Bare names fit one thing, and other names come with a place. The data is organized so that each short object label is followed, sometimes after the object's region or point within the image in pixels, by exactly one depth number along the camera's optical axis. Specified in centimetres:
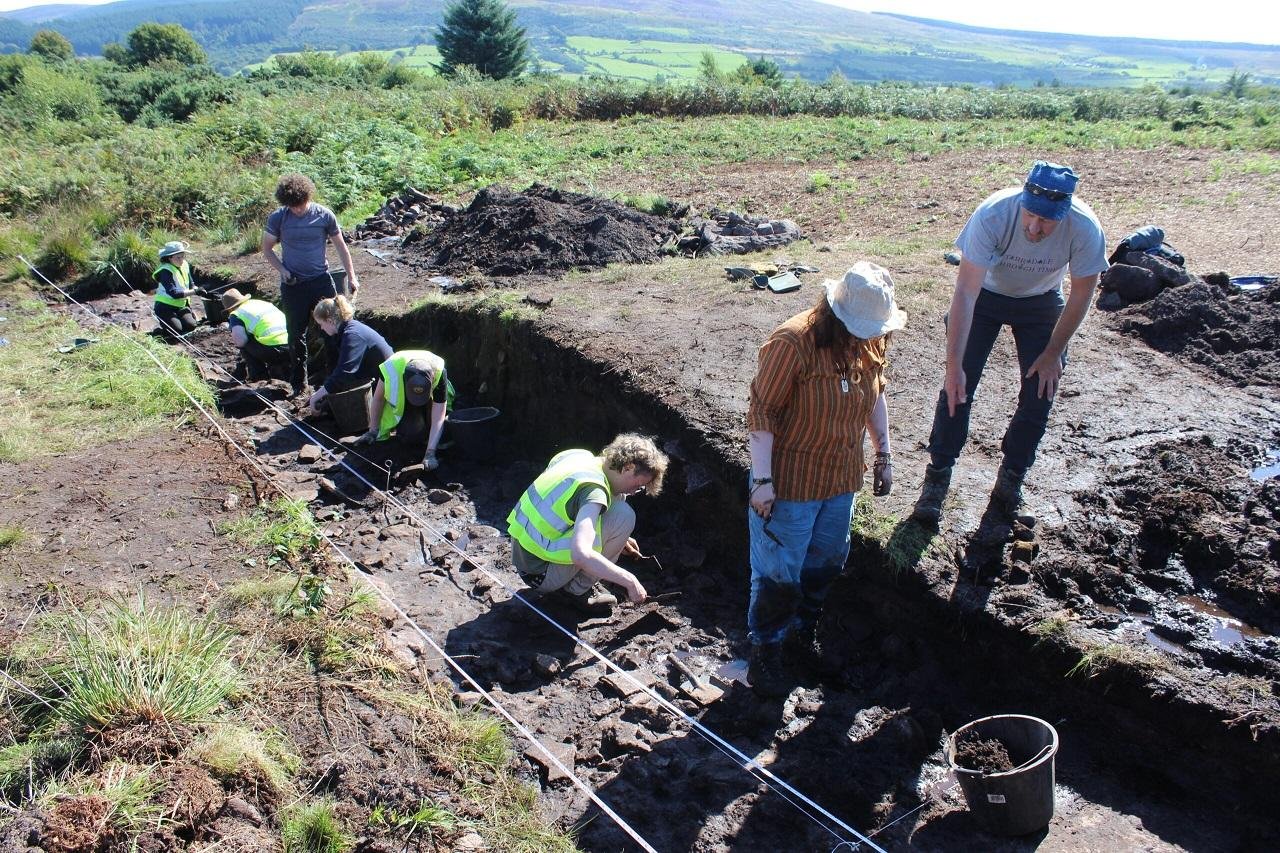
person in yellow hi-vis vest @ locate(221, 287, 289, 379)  878
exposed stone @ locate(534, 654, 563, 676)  482
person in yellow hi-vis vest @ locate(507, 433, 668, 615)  436
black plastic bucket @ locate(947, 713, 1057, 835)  327
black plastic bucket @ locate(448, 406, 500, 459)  738
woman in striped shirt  350
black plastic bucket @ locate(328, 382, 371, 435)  773
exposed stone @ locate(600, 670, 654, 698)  463
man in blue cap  404
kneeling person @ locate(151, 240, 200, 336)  1015
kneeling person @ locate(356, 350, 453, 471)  702
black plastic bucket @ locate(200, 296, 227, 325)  1105
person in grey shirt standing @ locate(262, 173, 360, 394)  763
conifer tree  3775
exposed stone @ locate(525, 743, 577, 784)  405
